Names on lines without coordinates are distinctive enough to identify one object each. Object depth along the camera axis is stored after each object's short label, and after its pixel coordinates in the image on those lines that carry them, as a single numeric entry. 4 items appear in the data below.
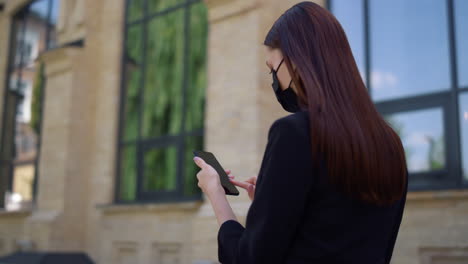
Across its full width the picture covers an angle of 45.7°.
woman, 1.41
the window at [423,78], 5.56
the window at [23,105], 11.21
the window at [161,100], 8.40
